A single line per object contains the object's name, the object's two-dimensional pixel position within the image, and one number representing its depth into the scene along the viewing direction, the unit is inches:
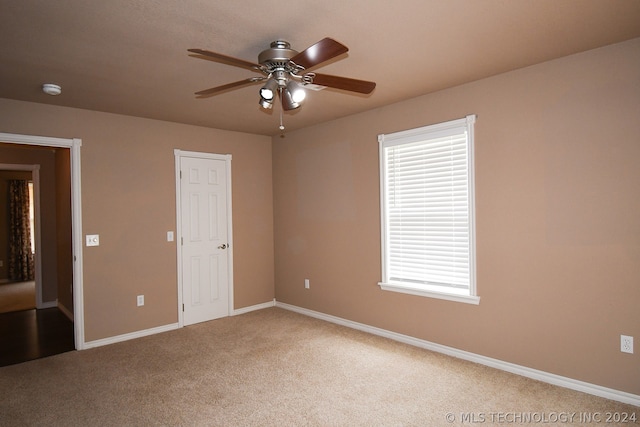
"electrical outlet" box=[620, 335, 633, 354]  106.8
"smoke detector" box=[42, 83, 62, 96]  131.2
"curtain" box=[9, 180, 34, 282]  316.8
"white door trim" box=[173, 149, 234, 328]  190.4
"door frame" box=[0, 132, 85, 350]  159.8
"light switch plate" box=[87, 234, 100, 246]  163.6
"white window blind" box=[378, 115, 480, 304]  141.5
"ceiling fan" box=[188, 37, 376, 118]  94.0
